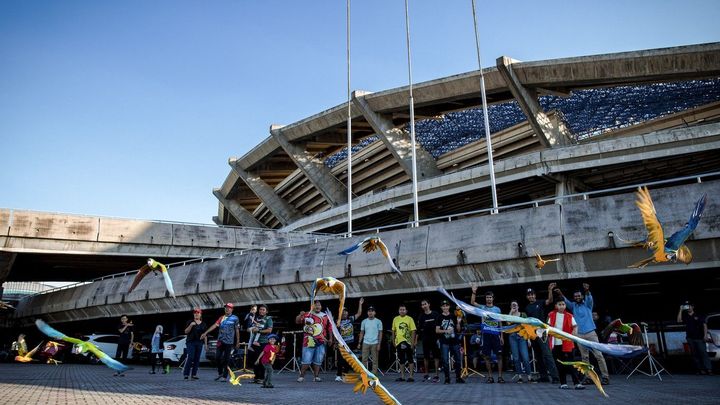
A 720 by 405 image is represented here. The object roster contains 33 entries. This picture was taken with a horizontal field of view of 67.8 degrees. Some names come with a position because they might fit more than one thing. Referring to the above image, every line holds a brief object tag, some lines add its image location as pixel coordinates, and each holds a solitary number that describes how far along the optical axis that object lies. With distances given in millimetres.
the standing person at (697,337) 11367
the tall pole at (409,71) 28422
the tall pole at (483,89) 25412
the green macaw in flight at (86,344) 5965
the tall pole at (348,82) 30583
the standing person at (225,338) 11648
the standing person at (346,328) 12477
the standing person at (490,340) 10551
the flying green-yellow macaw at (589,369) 5112
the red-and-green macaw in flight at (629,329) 8773
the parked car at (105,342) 23225
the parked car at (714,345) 12203
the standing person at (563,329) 9102
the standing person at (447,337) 10547
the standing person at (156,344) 14559
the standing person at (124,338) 15633
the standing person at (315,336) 11188
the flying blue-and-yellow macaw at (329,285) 8547
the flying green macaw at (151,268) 10056
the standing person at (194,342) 11703
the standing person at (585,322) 9383
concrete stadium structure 14172
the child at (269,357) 9727
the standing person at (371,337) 11625
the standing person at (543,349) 10180
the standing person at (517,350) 10617
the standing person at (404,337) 11406
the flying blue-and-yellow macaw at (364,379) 4590
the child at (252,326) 11349
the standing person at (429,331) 11000
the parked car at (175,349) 20453
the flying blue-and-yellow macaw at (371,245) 9727
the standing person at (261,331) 11047
